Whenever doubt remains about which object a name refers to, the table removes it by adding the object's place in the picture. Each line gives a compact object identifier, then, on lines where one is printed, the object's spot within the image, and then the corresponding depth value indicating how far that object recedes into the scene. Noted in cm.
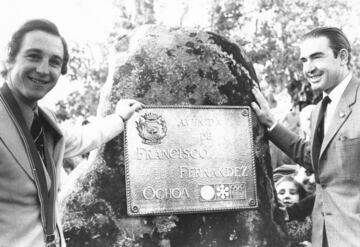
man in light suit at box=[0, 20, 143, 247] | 220
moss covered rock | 346
